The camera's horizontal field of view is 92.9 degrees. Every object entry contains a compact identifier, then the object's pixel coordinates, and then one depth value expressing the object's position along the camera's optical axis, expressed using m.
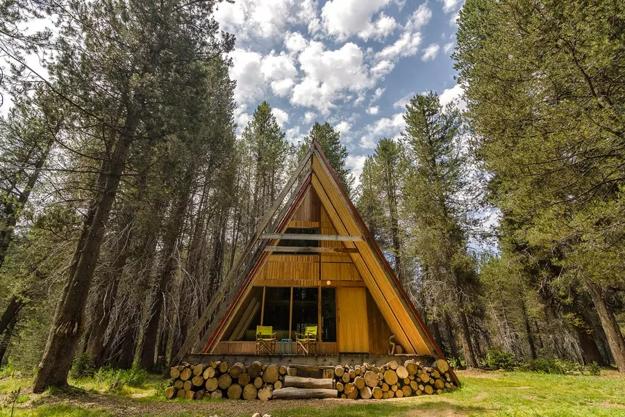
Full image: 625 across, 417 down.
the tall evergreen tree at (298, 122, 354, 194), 20.83
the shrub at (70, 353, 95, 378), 8.64
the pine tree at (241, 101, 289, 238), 18.30
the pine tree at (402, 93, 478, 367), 13.73
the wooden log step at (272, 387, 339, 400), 6.99
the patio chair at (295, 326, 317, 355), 9.23
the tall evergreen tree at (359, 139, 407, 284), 18.98
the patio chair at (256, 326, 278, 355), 9.25
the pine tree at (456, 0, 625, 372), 5.88
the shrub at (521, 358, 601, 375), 11.87
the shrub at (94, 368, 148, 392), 7.59
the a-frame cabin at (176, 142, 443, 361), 8.27
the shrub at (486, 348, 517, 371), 12.94
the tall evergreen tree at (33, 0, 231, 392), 6.82
